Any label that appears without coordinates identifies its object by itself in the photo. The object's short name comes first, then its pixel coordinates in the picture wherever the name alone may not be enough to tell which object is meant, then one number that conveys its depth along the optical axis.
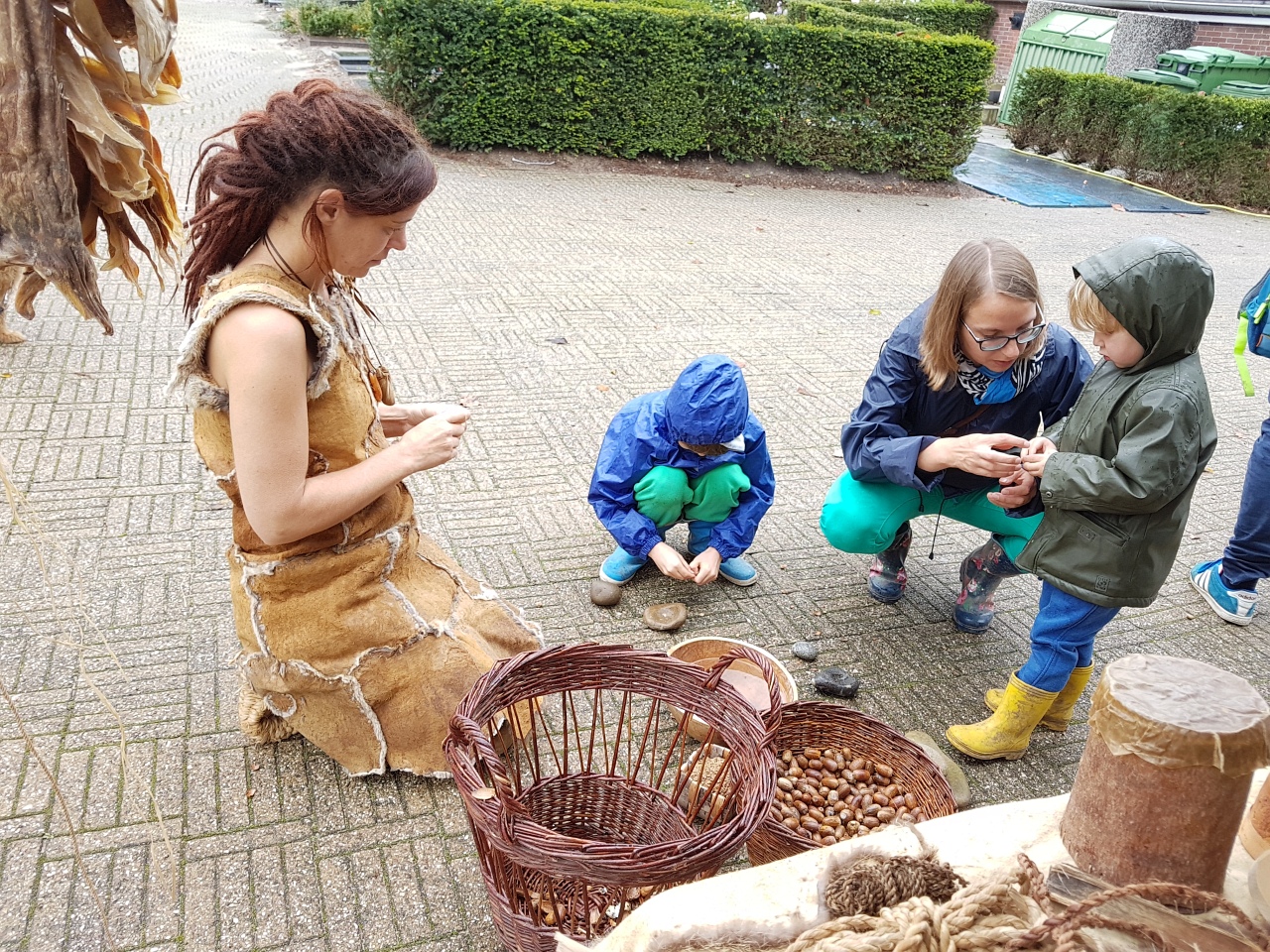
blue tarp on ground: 12.39
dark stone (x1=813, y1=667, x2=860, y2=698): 3.19
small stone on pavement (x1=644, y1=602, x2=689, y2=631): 3.39
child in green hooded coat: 2.48
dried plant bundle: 1.42
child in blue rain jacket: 3.20
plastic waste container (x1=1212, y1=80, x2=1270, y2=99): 15.70
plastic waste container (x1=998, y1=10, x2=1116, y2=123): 18.38
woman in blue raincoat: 2.88
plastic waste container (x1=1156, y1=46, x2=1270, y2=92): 16.58
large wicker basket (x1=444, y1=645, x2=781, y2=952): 1.72
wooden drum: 1.30
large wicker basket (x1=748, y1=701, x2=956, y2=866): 2.43
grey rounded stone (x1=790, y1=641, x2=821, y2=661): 3.36
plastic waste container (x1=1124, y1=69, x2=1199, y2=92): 15.73
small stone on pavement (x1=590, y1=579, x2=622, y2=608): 3.48
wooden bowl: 2.90
